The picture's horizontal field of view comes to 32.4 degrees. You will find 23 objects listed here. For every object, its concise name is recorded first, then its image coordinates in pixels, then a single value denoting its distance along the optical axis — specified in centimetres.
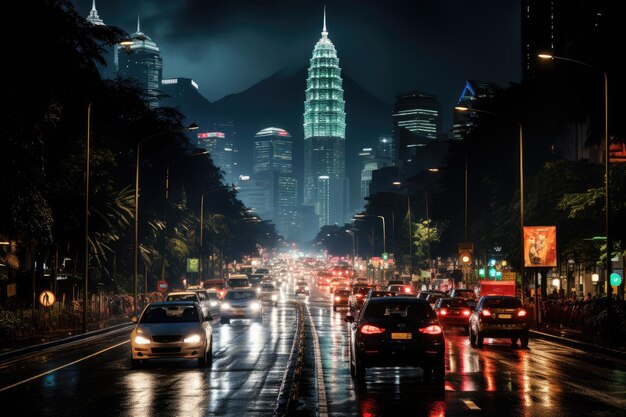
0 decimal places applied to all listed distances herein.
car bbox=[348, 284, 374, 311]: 6055
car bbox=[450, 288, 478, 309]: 5884
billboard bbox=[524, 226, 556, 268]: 4888
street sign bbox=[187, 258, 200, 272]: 9351
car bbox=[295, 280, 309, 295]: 10109
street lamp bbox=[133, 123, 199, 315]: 5679
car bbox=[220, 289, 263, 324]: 5266
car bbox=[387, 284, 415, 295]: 6684
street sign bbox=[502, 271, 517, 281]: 6969
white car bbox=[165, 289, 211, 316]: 4456
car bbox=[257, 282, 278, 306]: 8094
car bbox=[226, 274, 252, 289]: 8672
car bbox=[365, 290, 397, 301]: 4862
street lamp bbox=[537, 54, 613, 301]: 3606
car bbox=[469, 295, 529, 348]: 3412
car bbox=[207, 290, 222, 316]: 7427
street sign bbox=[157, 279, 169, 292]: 7256
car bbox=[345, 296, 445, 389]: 2100
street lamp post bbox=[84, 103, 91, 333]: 4475
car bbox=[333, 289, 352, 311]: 6656
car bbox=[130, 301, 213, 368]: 2528
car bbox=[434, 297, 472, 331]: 4772
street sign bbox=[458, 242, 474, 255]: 7123
